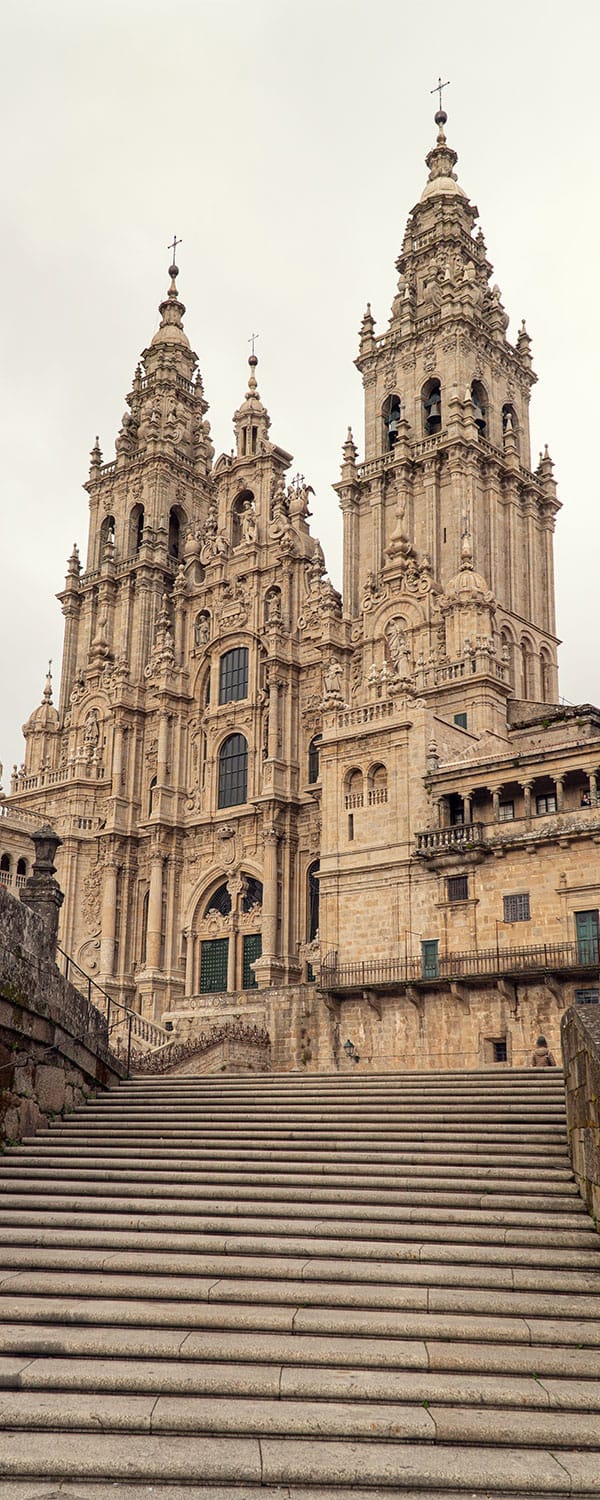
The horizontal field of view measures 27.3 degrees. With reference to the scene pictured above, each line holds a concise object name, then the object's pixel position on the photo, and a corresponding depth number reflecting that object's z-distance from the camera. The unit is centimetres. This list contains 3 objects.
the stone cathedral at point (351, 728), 3148
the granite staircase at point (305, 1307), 757
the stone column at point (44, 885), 2131
